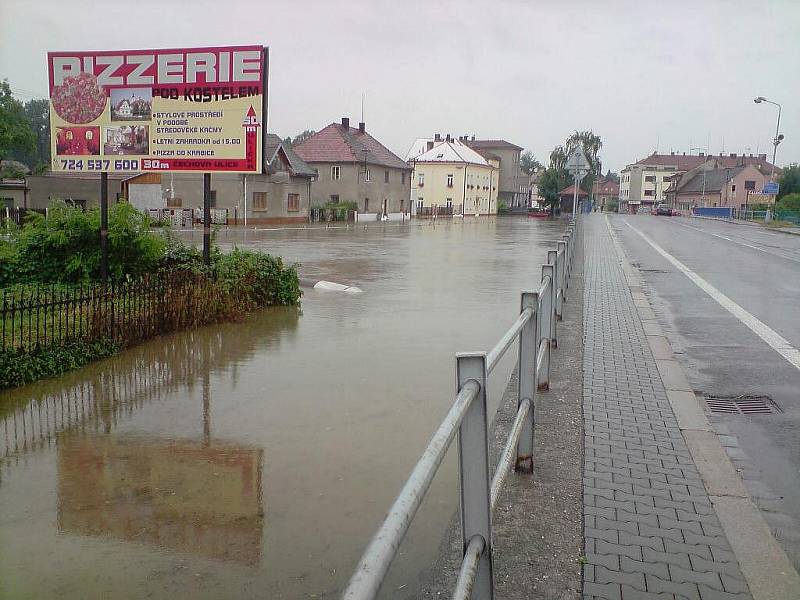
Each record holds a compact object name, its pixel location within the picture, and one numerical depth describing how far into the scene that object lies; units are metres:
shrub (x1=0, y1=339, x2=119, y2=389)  6.96
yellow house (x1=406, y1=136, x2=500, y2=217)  82.75
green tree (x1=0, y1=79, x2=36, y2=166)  56.38
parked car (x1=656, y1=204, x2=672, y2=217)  88.44
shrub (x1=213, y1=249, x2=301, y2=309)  10.98
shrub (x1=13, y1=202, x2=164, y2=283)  10.79
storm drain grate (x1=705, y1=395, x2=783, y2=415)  6.45
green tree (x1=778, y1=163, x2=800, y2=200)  84.06
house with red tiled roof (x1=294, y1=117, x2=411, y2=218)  62.09
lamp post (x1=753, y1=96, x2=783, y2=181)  54.31
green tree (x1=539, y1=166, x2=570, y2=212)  78.75
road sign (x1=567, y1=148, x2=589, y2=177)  23.22
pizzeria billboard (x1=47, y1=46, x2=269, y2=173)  10.85
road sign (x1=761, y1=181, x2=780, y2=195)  60.56
